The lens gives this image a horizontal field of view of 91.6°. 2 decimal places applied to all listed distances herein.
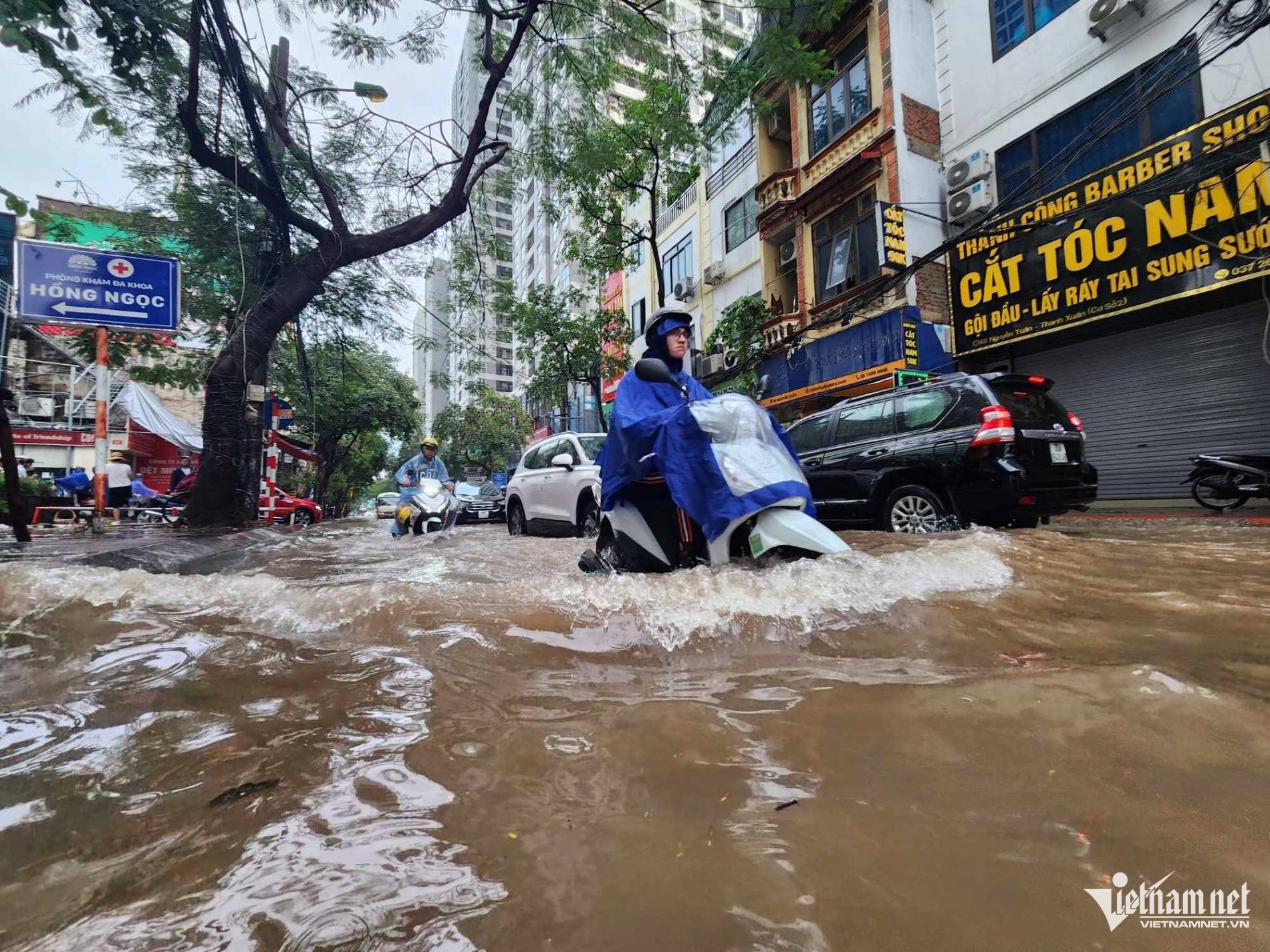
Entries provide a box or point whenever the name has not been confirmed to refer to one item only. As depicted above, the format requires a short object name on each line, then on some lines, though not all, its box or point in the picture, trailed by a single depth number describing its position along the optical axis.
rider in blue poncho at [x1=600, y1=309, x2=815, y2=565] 2.74
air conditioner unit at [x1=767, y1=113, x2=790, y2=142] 15.41
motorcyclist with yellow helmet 8.83
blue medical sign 7.05
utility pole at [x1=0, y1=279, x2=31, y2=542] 4.71
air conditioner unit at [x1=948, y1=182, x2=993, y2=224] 10.63
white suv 7.72
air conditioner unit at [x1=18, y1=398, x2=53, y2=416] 17.14
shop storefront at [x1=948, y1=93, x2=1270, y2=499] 7.46
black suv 4.80
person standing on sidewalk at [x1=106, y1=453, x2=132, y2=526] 10.98
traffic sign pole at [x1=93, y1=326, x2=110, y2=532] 7.05
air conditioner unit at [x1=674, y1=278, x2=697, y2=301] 19.50
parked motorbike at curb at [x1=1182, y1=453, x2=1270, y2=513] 6.26
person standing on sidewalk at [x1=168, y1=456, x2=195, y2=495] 12.92
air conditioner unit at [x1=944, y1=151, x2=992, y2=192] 10.66
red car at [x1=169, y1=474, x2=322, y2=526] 11.73
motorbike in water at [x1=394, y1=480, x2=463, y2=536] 8.73
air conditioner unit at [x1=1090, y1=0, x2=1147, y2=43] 8.46
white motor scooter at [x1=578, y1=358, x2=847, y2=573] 2.66
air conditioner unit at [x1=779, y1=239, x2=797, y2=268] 15.43
